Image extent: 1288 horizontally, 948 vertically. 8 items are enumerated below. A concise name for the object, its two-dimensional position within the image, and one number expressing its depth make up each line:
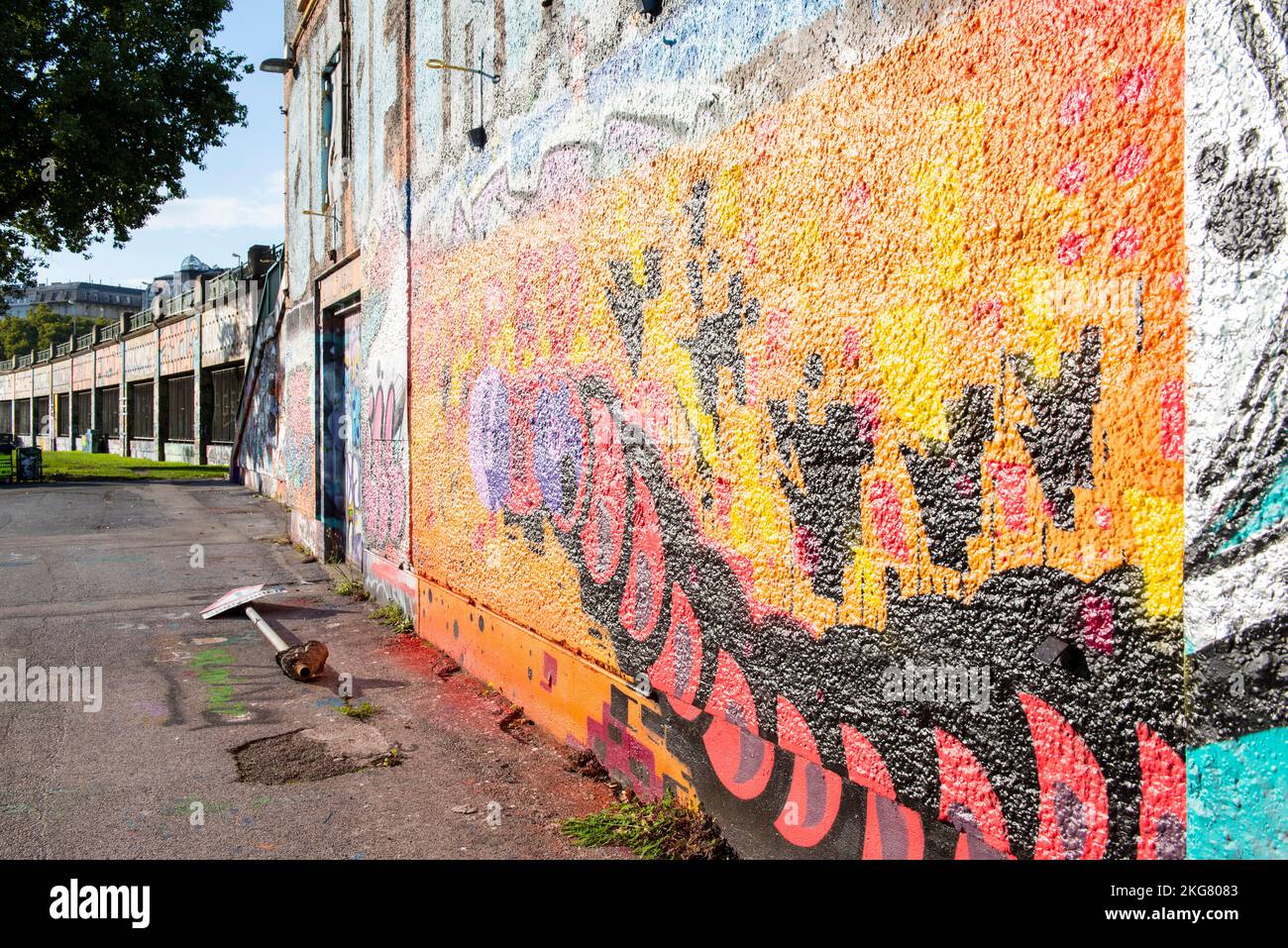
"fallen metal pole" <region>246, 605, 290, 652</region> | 6.33
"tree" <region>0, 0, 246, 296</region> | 17.33
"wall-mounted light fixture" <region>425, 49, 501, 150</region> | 5.41
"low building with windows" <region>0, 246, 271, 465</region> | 24.67
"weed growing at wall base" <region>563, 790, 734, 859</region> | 3.21
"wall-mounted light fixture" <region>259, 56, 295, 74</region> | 11.98
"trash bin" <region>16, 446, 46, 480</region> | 20.11
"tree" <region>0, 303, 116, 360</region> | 72.81
